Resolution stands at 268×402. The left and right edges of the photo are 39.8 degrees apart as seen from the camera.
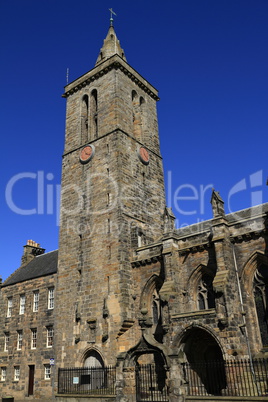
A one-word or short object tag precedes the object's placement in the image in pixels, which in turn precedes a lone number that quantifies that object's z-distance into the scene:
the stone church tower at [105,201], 22.27
